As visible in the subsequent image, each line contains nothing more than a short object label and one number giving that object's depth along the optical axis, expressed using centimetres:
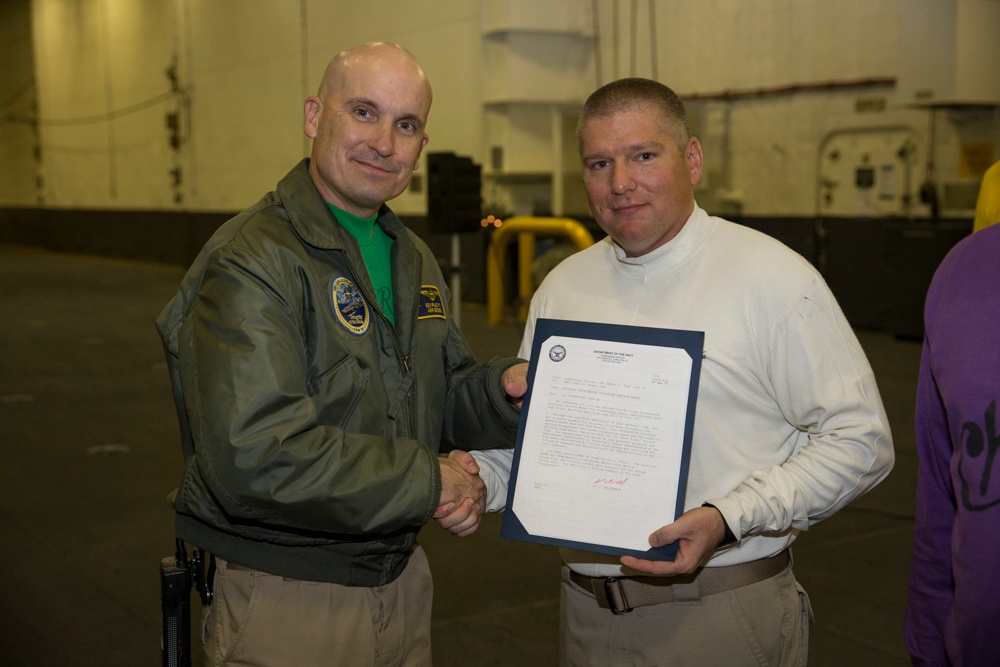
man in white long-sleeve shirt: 171
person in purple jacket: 107
